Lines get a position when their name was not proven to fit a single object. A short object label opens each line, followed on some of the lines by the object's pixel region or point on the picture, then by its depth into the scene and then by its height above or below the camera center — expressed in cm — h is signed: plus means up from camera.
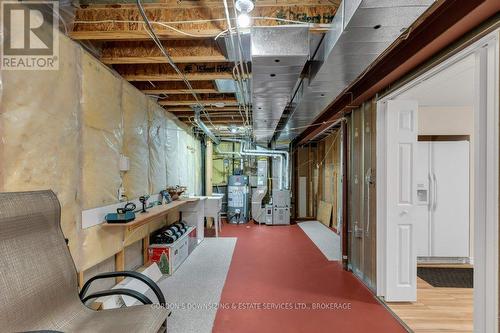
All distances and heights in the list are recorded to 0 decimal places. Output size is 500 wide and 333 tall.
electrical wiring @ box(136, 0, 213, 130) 175 +97
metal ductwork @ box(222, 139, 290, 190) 739 +25
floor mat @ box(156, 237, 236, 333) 233 -138
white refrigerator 390 -46
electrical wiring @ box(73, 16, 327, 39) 198 +107
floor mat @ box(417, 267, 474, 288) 314 -138
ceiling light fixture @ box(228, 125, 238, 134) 617 +91
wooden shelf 243 -53
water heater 728 -100
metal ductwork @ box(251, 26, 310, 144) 189 +80
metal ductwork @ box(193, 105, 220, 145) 435 +83
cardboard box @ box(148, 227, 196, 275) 344 -118
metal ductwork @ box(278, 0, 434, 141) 133 +79
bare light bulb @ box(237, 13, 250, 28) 171 +97
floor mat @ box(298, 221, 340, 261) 440 -145
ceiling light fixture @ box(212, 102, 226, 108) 394 +94
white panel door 268 -34
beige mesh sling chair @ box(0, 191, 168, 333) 121 -59
